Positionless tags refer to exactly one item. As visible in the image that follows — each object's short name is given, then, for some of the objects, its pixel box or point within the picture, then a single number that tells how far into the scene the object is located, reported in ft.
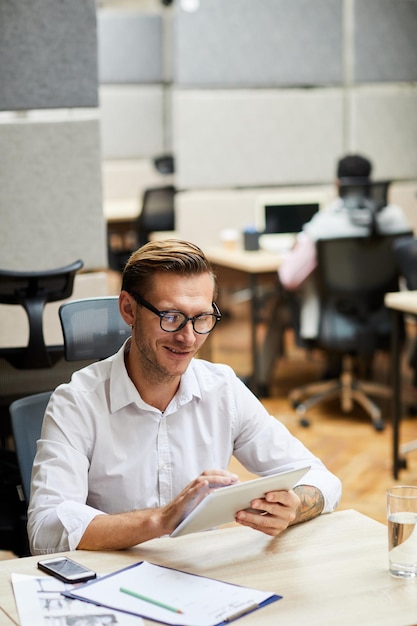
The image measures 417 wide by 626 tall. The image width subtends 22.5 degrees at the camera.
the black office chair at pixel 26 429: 7.25
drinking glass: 5.54
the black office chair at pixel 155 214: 23.53
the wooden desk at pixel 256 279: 17.57
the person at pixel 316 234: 16.59
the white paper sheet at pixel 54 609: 4.91
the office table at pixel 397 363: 14.06
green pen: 5.05
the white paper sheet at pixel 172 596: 4.99
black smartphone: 5.39
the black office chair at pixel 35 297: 9.29
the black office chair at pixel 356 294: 16.03
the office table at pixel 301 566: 5.05
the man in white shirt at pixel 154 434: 5.98
